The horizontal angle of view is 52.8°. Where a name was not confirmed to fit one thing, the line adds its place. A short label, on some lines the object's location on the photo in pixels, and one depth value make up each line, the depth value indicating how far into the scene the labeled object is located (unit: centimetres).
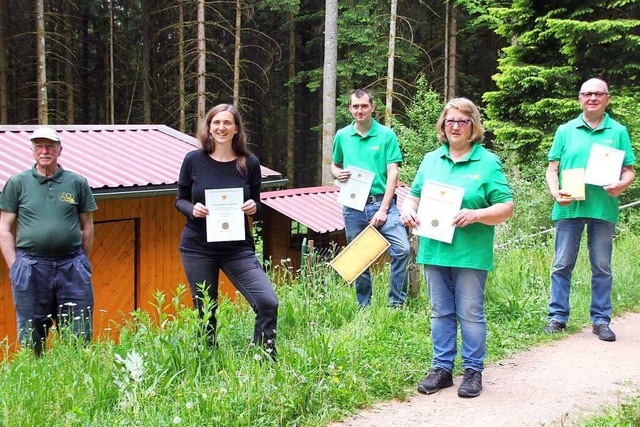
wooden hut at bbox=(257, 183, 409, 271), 1309
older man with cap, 466
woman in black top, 407
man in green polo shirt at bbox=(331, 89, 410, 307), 542
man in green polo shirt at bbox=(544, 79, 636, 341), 495
